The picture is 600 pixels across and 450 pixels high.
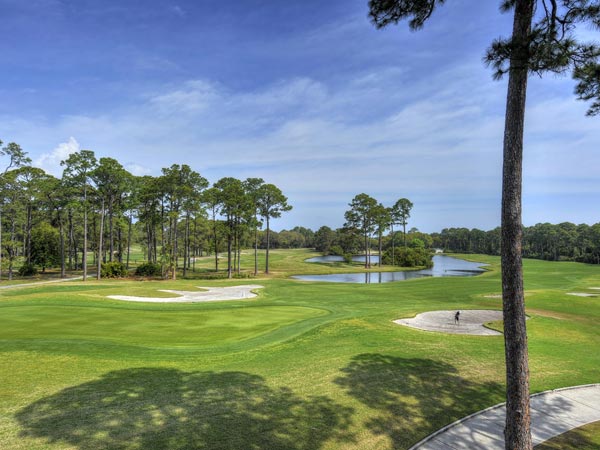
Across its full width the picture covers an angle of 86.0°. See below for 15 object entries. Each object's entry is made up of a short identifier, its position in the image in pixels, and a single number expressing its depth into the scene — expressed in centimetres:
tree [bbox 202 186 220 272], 5016
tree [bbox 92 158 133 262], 4357
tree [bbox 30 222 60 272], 5328
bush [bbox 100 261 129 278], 4489
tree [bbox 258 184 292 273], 5494
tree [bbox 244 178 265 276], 5412
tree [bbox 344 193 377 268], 7512
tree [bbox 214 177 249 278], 5005
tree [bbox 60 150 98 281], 4019
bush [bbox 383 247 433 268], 8012
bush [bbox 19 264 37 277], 4737
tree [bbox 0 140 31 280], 3959
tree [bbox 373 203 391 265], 7508
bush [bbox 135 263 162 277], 4759
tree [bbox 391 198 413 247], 8288
